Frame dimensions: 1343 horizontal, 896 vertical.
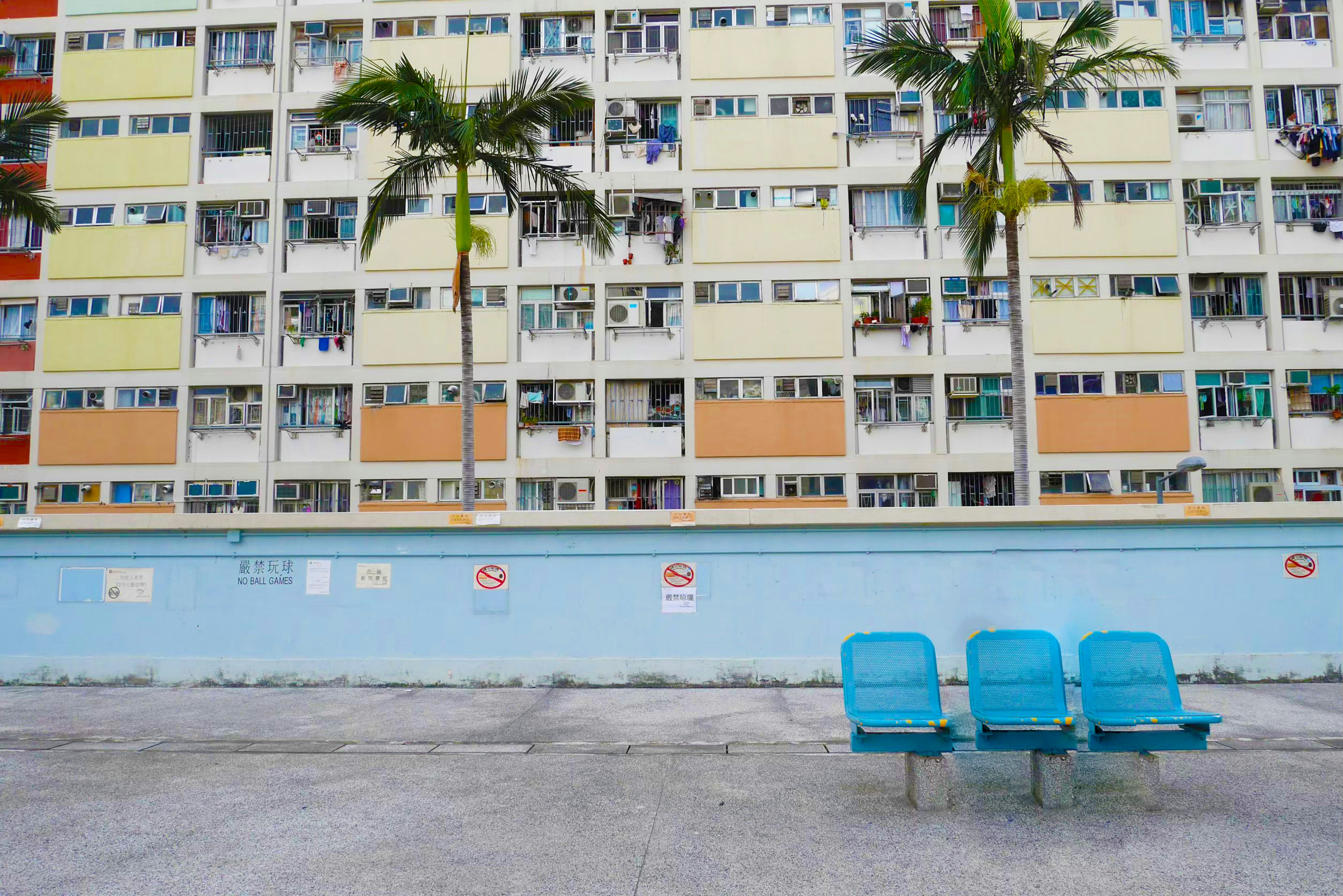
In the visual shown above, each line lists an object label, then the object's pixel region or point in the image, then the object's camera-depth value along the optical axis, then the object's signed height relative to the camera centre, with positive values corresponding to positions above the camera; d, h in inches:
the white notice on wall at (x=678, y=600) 490.3 -45.6
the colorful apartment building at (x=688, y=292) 946.1 +233.6
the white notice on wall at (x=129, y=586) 506.9 -34.8
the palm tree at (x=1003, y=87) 593.3 +274.4
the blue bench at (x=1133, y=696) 265.6 -55.6
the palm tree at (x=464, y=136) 626.2 +268.1
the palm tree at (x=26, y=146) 670.5 +275.6
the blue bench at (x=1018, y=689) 264.7 -53.5
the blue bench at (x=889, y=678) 268.8 -49.3
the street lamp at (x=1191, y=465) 549.0 +25.1
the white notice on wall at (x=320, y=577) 500.7 -31.1
